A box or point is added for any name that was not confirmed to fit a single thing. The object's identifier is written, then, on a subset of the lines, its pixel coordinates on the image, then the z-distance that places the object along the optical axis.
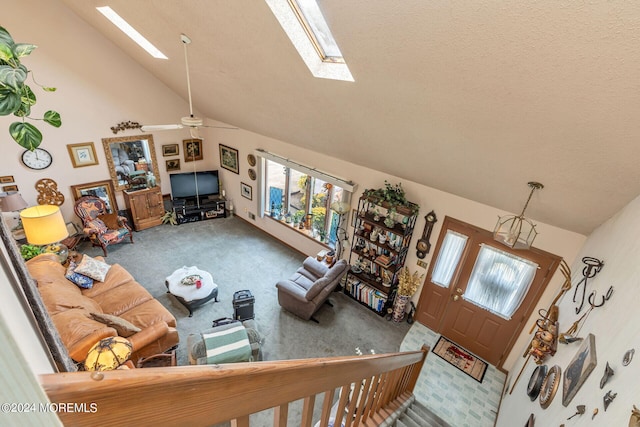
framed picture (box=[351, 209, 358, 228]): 5.15
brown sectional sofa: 3.13
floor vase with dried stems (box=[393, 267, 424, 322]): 4.65
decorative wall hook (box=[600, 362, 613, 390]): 1.46
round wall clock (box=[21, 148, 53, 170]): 5.23
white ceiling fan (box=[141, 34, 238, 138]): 3.35
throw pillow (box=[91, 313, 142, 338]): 3.41
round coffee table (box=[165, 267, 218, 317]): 4.49
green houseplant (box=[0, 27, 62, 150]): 1.04
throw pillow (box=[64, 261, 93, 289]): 4.20
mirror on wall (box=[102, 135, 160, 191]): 6.40
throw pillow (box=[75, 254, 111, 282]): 4.31
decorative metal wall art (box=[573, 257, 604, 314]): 2.49
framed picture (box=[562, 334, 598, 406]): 1.71
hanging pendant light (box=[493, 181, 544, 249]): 2.71
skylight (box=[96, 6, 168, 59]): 4.04
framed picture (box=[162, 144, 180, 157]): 6.88
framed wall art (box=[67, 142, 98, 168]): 5.69
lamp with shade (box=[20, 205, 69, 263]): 3.39
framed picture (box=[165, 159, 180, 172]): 7.05
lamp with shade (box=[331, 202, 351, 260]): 4.98
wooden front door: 3.78
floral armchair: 5.73
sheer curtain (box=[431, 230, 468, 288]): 4.25
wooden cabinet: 6.49
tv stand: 7.04
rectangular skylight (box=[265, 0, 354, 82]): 2.33
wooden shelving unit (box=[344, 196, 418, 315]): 4.47
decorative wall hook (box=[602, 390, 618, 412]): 1.34
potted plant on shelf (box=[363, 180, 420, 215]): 4.29
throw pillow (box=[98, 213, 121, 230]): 6.10
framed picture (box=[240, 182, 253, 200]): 6.98
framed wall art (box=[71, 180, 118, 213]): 5.96
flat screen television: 7.00
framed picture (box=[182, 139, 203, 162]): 7.20
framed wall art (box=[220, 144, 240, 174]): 7.00
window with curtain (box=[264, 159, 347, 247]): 5.75
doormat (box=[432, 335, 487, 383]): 4.17
